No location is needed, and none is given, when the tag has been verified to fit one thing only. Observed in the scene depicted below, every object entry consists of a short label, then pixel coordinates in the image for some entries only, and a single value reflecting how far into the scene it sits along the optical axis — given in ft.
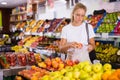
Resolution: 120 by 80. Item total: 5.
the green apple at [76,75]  7.10
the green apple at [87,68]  7.47
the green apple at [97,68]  7.39
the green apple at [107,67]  7.46
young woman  11.37
